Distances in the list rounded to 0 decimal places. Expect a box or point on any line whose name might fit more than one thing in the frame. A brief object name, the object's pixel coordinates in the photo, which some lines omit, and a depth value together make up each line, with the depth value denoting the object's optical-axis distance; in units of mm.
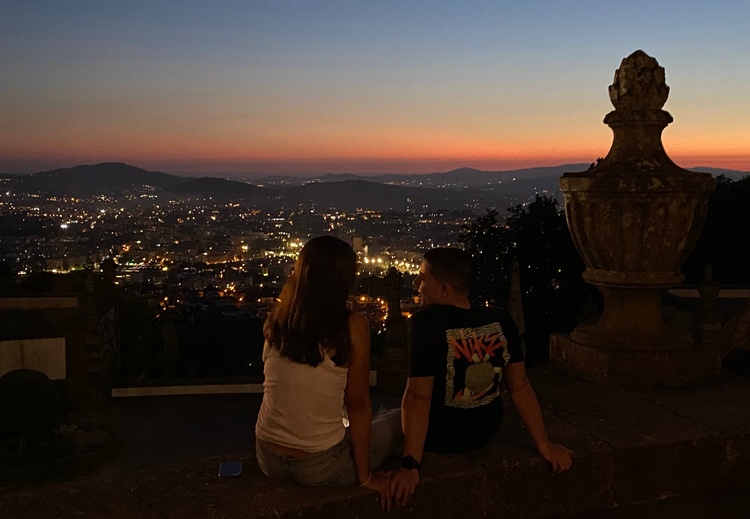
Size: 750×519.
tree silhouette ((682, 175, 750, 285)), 21547
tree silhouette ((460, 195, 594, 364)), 24969
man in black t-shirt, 2461
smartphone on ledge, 2418
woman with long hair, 2312
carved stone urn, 3357
